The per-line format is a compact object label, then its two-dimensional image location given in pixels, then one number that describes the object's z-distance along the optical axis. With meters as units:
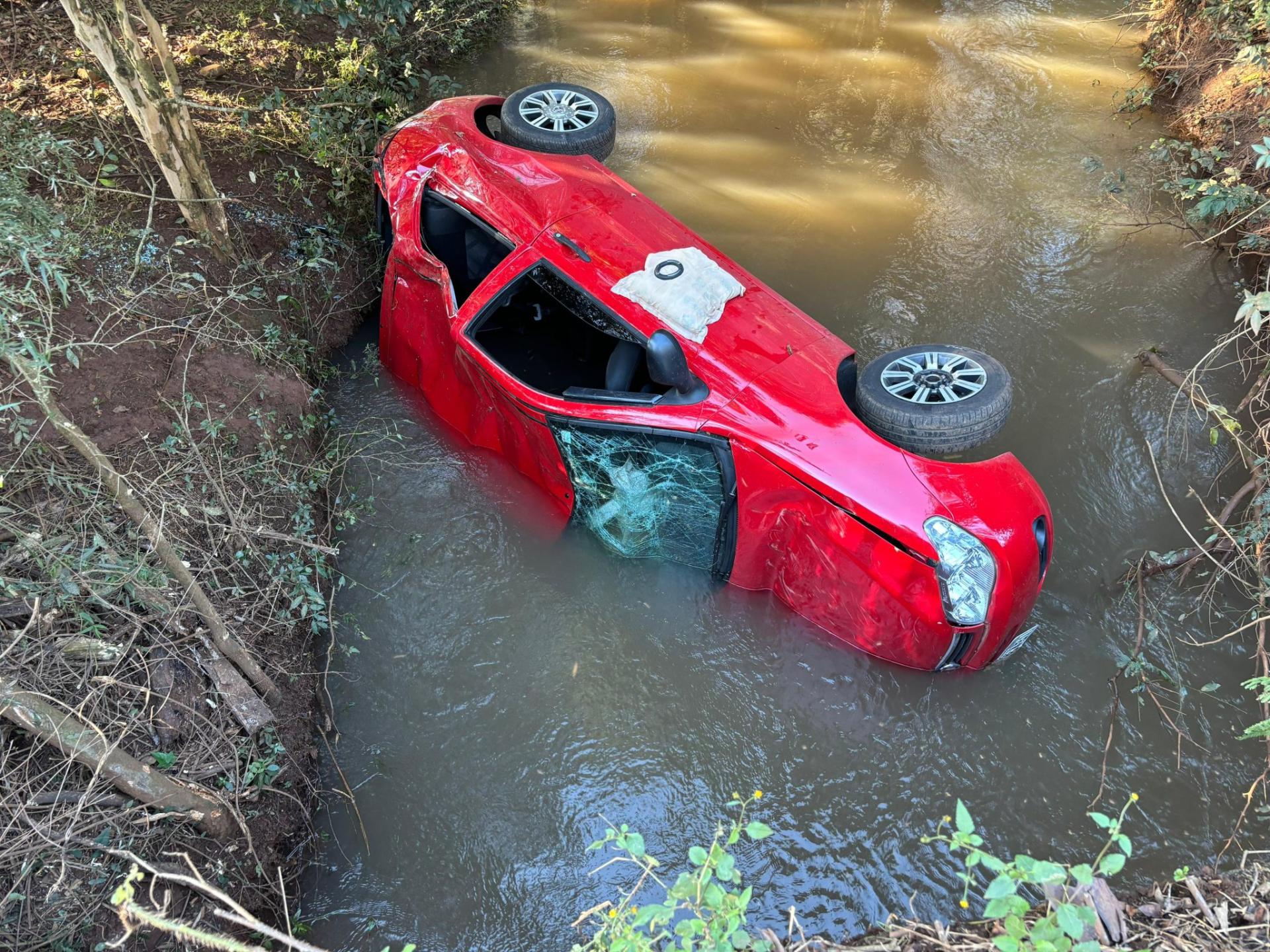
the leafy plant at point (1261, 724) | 3.23
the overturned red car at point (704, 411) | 3.94
